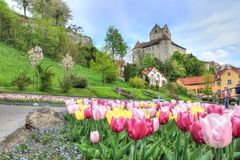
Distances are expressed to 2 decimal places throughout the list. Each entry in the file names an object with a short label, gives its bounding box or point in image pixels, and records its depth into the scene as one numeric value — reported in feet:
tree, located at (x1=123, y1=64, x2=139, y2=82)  101.69
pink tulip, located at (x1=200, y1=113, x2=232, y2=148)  3.17
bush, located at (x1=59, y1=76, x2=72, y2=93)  49.37
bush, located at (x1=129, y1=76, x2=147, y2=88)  86.23
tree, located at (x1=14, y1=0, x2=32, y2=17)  103.60
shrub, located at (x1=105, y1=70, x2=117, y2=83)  81.54
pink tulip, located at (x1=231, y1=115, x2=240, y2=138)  3.91
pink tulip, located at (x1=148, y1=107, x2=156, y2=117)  7.15
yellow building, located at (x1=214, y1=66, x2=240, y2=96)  128.12
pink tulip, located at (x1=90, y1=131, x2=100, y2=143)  5.80
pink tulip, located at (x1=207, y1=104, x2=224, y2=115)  5.93
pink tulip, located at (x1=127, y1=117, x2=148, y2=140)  4.31
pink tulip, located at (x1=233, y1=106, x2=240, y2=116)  4.43
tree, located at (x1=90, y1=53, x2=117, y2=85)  78.74
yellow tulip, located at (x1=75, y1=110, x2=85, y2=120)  7.65
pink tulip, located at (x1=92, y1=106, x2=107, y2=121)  6.63
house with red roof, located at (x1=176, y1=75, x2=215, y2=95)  143.10
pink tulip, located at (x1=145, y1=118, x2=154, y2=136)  4.62
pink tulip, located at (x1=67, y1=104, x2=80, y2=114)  8.72
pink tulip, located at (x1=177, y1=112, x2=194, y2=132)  4.98
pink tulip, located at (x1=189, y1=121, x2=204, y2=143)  4.03
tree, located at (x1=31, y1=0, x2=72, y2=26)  107.18
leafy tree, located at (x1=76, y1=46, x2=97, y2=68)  100.66
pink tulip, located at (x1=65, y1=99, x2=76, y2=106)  9.79
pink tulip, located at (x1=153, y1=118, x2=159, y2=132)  5.16
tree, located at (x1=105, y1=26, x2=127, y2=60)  120.46
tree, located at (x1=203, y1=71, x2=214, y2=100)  109.53
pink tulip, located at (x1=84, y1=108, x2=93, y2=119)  7.36
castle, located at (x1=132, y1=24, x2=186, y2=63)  198.78
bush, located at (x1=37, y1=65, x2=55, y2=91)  48.10
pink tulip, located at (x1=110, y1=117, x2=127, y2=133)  5.09
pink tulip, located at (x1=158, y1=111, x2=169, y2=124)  6.10
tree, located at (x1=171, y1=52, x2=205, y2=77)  169.88
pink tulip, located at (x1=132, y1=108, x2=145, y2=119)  5.31
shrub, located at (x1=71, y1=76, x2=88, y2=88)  57.37
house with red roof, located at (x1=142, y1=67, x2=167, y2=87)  130.17
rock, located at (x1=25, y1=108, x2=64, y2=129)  12.08
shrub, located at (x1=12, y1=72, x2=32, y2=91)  45.26
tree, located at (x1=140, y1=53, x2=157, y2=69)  154.08
